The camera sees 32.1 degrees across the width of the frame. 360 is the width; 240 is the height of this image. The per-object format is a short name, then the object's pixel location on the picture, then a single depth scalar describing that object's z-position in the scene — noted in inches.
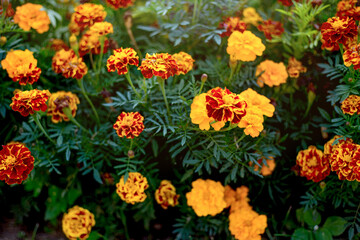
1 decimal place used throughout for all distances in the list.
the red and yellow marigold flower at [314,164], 35.2
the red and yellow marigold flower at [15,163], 32.4
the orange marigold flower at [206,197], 35.8
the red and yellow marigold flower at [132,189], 35.4
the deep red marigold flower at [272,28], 38.2
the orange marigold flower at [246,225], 36.5
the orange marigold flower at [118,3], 36.4
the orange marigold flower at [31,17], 37.2
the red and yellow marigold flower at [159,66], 31.9
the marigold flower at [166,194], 36.9
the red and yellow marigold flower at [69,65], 35.4
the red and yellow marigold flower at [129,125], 32.7
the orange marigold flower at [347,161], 33.0
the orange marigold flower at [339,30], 33.3
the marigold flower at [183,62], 34.0
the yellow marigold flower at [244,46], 34.4
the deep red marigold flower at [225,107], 30.1
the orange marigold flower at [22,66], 33.9
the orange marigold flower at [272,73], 36.8
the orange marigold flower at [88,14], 36.1
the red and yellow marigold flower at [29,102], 32.3
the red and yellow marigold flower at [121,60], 32.6
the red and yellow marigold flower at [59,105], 35.5
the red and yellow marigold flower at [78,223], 36.9
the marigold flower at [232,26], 36.5
